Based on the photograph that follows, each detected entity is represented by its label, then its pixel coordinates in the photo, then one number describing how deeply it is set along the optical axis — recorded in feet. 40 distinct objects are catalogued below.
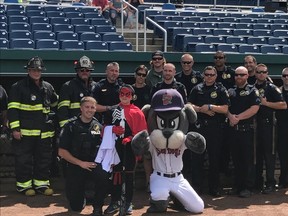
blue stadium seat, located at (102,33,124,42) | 34.99
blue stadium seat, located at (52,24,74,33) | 35.19
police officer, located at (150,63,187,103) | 22.06
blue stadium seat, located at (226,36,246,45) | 38.27
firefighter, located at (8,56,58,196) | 21.99
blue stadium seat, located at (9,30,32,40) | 32.19
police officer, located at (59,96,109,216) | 19.93
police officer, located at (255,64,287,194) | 23.25
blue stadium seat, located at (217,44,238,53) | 35.25
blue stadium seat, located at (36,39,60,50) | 30.81
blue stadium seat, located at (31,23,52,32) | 34.76
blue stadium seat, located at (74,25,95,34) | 35.60
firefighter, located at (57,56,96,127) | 22.50
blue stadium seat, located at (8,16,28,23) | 35.69
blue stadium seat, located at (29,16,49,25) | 36.27
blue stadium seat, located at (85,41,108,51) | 32.32
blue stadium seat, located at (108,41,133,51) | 33.22
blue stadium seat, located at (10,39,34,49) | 30.50
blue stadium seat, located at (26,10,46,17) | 37.98
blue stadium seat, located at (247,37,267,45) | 39.17
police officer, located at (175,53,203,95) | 23.72
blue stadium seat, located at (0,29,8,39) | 31.82
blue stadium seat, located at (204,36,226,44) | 37.09
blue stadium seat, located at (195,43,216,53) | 34.19
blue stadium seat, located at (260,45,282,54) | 36.70
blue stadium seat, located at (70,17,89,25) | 37.53
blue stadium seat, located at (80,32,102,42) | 34.14
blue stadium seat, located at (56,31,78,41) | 33.37
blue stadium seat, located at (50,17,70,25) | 36.97
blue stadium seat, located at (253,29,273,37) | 42.14
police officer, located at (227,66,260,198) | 22.45
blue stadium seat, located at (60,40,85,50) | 31.50
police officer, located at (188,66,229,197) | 22.31
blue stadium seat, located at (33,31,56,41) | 32.86
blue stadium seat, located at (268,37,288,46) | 39.61
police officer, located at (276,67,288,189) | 24.15
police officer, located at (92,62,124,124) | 22.40
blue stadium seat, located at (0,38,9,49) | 29.80
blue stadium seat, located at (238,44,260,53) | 36.01
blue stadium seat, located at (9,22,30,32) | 33.94
